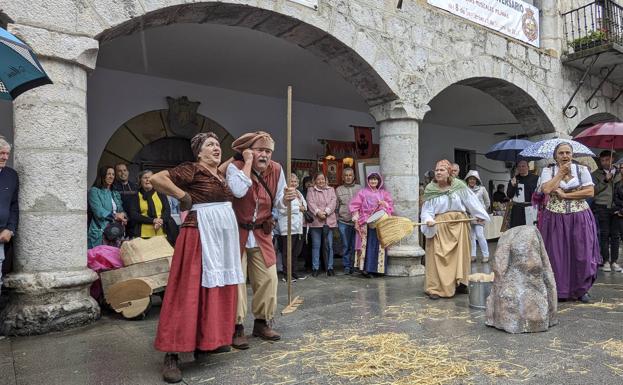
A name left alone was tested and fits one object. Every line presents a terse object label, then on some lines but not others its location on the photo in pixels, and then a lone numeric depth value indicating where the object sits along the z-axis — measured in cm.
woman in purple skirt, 487
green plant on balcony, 895
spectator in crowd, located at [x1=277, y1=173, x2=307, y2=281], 647
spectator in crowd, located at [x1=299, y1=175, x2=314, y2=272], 729
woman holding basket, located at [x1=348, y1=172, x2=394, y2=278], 670
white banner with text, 763
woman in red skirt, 296
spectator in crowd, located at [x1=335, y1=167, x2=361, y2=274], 724
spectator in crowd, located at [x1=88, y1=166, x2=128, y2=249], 534
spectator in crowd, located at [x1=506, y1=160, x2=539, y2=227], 736
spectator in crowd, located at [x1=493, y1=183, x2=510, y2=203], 1365
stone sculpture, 374
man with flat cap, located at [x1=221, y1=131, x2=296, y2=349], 355
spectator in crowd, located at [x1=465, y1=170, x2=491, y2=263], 782
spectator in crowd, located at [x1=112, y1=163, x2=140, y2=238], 565
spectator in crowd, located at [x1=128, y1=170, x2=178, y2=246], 560
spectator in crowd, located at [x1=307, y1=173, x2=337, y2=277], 707
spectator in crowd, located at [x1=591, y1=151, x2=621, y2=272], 721
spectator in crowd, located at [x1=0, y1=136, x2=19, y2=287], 382
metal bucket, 467
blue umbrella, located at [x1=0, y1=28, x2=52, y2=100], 260
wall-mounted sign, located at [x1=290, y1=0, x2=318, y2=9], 559
